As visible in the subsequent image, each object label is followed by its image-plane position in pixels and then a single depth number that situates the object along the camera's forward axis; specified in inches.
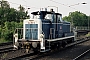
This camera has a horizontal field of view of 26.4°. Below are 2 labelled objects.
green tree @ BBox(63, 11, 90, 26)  3575.8
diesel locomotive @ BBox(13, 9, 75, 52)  491.2
